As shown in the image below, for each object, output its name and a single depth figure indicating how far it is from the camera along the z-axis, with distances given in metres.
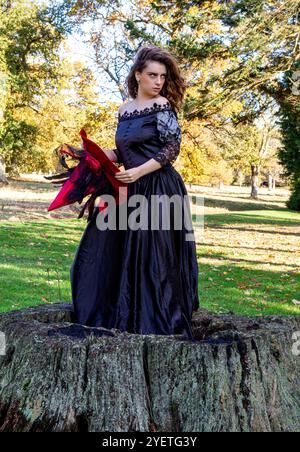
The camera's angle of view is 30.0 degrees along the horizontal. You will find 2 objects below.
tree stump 2.97
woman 3.69
